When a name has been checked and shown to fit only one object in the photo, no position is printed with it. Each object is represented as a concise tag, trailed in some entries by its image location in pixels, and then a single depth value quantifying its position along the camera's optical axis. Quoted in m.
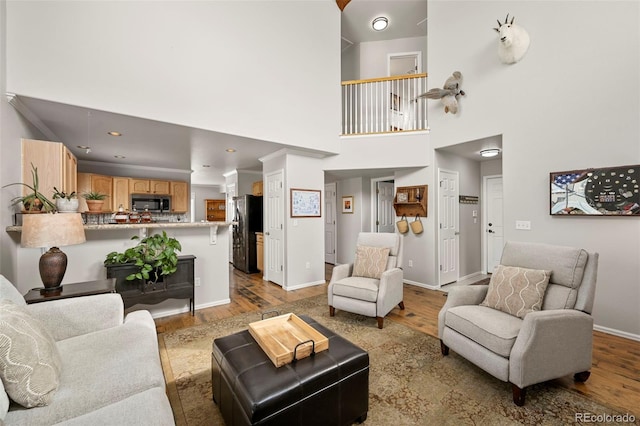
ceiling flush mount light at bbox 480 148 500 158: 4.30
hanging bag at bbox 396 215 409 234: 4.71
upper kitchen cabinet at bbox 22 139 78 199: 2.63
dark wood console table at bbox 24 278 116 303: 1.96
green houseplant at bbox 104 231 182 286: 2.83
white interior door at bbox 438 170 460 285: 4.44
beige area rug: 1.66
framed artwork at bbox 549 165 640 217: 2.61
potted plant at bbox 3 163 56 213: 2.38
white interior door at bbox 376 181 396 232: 5.91
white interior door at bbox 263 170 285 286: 4.53
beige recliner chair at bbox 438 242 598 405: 1.70
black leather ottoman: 1.28
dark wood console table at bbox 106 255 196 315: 2.80
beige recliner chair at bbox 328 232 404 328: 2.88
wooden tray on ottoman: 1.50
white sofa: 1.01
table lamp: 1.88
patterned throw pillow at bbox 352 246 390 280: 3.23
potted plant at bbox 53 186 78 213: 2.56
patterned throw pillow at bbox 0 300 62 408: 1.03
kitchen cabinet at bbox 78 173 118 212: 5.16
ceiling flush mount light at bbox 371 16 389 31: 5.16
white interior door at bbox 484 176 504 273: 5.12
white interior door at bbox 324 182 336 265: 6.57
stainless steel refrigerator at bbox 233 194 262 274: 5.61
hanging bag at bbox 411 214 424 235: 4.51
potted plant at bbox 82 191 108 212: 3.40
